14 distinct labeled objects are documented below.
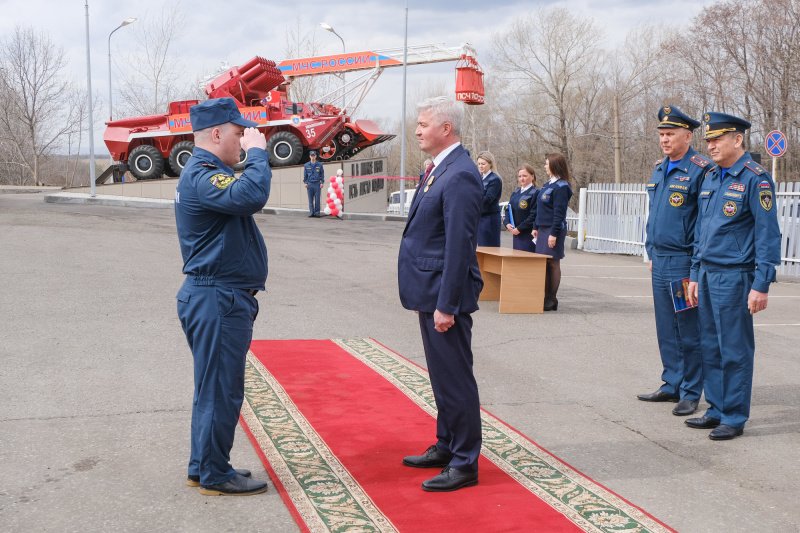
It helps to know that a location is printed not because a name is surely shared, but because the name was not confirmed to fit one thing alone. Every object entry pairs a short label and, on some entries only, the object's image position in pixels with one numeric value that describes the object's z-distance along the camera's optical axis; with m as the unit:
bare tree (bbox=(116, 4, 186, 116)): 41.19
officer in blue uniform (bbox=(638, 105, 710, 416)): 4.88
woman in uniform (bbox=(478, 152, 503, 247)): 8.38
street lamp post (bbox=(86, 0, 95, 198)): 20.94
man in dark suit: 3.40
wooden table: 8.30
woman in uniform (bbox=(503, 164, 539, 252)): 8.59
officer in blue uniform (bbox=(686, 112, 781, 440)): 4.35
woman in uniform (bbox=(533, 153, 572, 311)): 8.08
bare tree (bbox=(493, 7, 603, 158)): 42.44
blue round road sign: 15.52
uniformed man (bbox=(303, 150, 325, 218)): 20.73
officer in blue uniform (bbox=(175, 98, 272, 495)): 3.28
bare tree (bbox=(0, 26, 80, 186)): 46.75
